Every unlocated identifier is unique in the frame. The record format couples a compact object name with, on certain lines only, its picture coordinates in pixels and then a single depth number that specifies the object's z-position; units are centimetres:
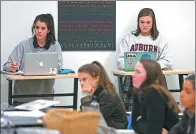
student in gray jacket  886
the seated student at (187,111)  463
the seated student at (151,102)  495
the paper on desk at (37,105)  535
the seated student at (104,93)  568
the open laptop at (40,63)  837
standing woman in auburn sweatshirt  986
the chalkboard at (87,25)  1043
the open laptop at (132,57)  918
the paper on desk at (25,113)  486
